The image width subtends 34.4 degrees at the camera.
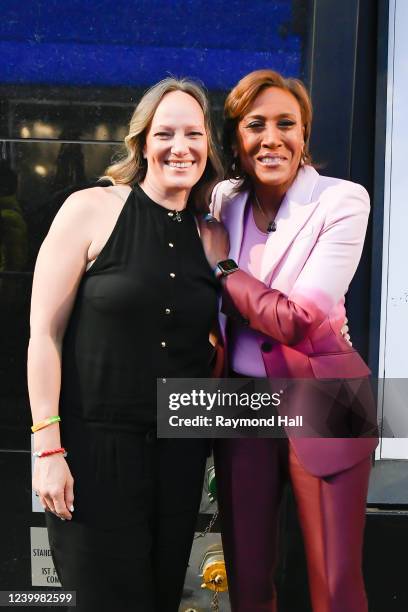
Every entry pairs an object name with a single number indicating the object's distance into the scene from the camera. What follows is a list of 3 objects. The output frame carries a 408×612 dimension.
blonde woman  1.61
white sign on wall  2.16
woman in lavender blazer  1.71
